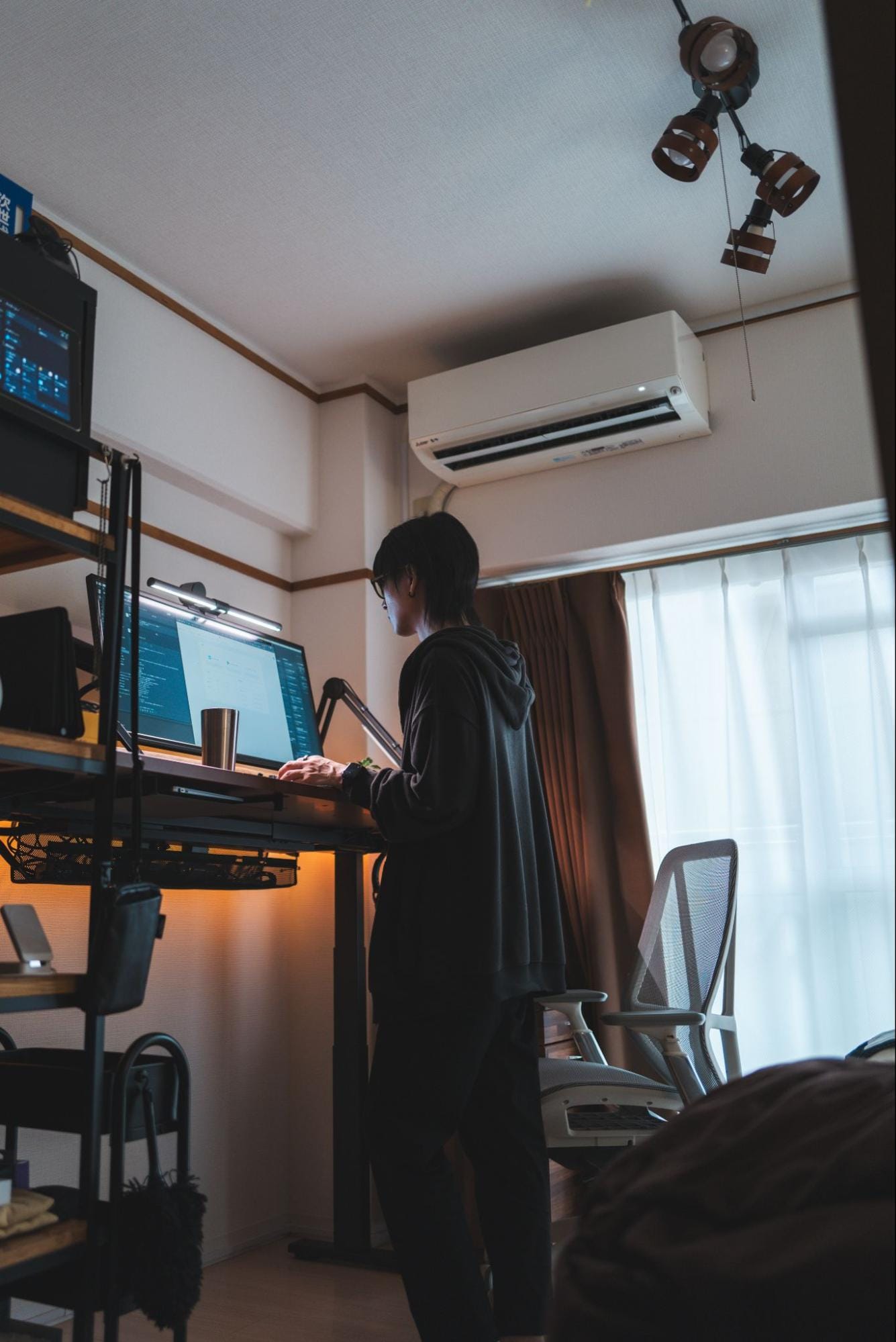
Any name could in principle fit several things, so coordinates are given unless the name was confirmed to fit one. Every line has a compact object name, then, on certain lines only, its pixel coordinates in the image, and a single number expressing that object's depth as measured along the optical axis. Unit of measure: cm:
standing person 182
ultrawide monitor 275
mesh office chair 235
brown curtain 331
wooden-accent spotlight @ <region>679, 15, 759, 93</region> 225
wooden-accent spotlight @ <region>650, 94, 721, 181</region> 233
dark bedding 66
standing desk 201
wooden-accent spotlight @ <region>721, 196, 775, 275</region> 262
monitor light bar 290
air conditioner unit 320
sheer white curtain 307
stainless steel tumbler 251
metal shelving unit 148
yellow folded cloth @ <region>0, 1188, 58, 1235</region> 148
